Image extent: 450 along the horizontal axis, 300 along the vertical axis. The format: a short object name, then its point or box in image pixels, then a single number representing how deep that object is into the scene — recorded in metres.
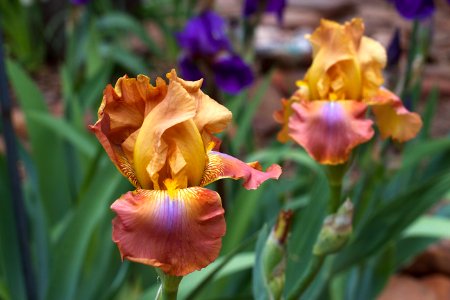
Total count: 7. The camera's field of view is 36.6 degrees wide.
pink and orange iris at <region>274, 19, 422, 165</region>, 0.80
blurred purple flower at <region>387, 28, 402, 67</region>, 1.34
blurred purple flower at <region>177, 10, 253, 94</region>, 1.73
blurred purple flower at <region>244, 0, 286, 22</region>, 1.83
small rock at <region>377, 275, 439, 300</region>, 1.81
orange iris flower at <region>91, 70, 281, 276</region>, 0.53
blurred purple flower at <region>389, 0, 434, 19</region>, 1.39
